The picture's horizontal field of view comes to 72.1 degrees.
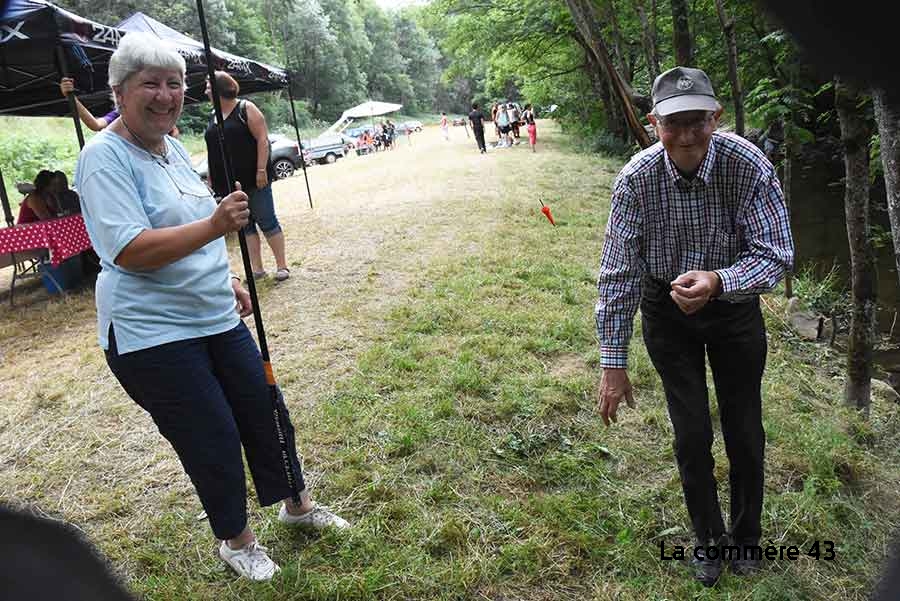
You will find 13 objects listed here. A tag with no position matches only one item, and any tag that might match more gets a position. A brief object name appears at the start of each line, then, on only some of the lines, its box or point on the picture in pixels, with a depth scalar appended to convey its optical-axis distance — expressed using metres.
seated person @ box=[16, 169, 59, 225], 7.29
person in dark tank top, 5.79
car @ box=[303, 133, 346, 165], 26.28
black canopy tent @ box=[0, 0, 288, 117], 5.82
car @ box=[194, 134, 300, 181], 18.39
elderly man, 2.22
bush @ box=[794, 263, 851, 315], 6.59
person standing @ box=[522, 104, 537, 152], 20.35
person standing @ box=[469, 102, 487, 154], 19.39
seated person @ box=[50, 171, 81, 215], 7.46
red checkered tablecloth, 6.41
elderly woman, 2.03
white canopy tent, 35.81
